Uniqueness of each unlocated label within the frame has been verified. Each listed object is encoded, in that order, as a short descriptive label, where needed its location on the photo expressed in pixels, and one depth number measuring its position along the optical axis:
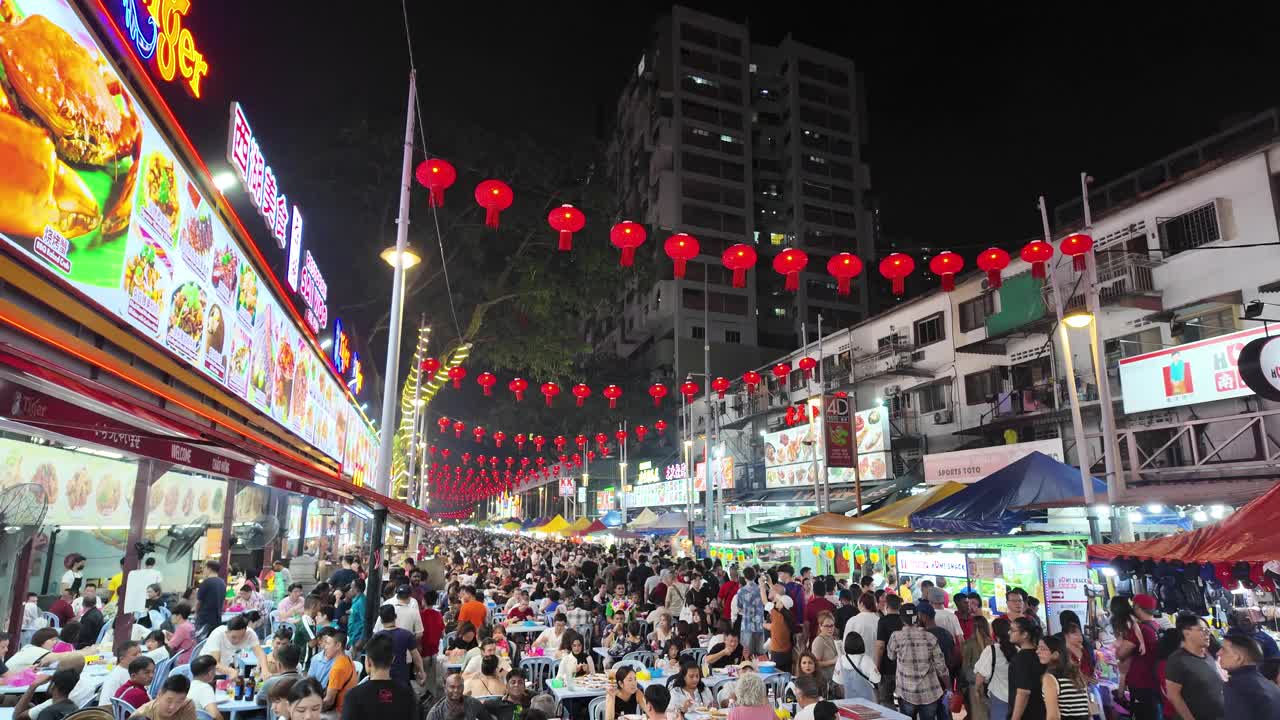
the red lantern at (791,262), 11.82
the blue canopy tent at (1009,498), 13.48
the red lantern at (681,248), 11.45
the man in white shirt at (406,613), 9.58
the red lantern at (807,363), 24.89
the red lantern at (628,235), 10.49
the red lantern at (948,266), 11.69
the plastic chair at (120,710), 7.01
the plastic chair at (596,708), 8.52
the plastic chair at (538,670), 11.76
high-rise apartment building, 56.12
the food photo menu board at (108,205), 5.95
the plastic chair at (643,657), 11.02
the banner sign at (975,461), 20.14
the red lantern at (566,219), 10.26
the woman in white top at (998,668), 8.44
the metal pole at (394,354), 13.53
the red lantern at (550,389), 24.98
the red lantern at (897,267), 11.72
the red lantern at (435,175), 9.91
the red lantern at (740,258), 11.30
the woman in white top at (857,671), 8.88
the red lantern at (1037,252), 11.84
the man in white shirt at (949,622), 10.16
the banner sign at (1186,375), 15.00
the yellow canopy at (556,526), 38.91
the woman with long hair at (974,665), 9.48
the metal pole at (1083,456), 13.53
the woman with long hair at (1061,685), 6.61
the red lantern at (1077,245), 12.41
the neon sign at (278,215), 11.07
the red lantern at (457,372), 23.03
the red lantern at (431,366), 25.40
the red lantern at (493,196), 9.62
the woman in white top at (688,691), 8.32
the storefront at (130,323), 5.71
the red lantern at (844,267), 11.64
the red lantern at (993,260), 11.39
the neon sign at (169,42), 7.89
